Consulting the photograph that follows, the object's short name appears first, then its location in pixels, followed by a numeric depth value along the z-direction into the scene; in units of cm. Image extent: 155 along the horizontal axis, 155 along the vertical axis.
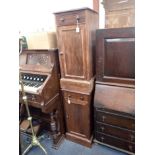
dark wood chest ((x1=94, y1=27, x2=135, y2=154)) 158
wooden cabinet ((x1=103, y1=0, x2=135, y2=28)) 160
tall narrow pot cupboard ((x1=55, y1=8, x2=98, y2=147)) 160
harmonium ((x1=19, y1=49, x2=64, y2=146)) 173
